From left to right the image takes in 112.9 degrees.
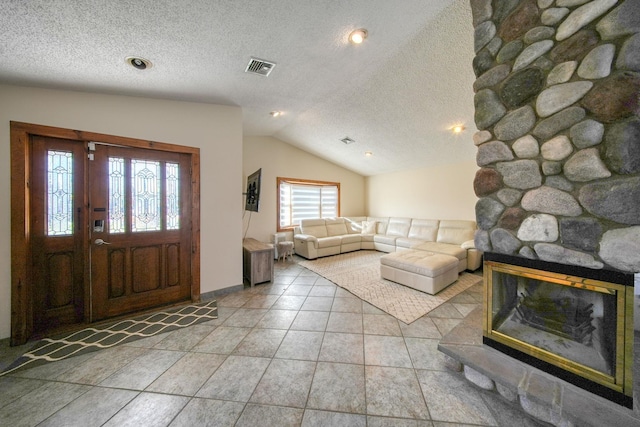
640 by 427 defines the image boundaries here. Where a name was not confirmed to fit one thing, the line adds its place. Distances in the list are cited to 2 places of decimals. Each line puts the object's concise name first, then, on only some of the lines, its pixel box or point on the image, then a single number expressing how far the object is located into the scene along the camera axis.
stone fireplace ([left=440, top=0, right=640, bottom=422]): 1.05
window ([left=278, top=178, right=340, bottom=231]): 5.64
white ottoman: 3.00
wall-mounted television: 3.25
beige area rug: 2.62
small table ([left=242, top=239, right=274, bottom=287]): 3.35
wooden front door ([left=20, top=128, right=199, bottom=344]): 2.06
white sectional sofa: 4.17
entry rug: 1.79
